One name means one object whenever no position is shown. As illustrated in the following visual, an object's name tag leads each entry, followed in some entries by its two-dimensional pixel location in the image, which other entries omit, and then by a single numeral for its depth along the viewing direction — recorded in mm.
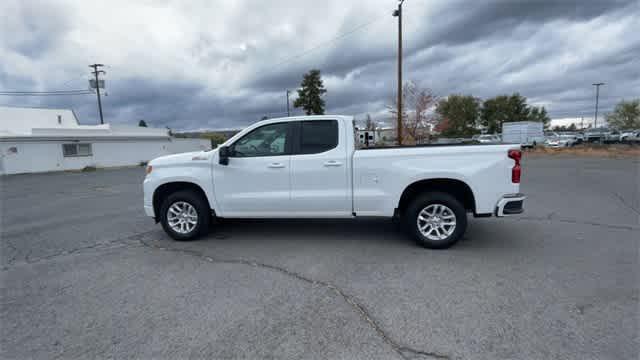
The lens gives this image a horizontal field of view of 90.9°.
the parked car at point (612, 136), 40812
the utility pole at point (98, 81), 36938
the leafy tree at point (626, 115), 56188
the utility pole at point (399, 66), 15552
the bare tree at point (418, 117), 32281
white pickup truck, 4371
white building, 23953
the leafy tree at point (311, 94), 41469
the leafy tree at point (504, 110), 60719
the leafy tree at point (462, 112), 61281
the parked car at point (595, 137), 40631
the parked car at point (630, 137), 34822
